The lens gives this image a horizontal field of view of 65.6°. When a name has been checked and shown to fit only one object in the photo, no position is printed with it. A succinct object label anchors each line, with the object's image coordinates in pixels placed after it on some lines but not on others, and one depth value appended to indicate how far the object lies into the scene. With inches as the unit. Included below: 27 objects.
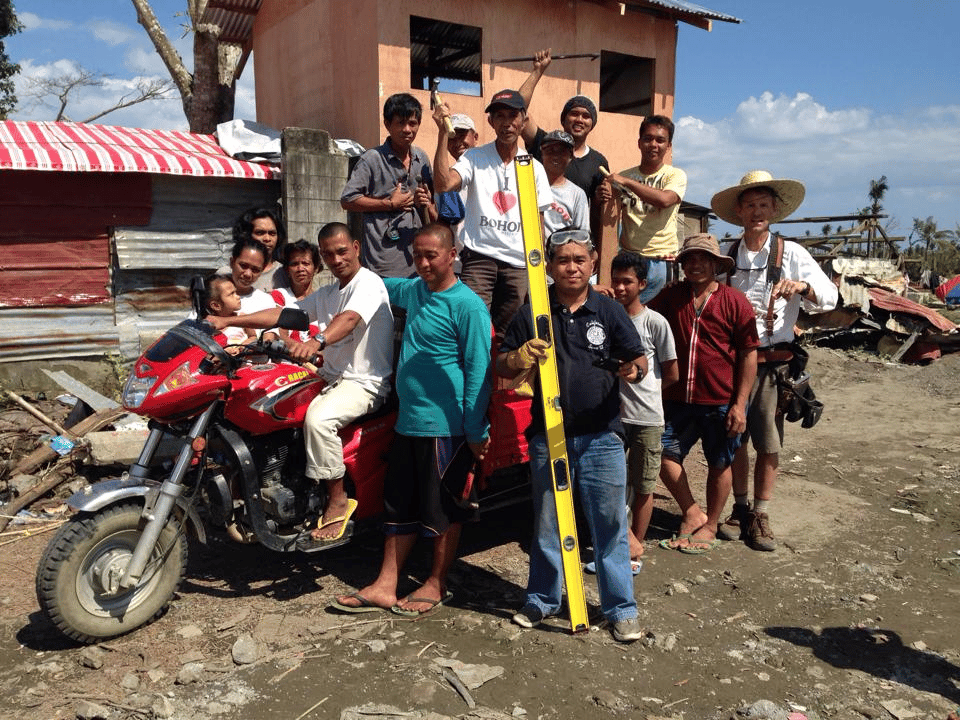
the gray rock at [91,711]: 114.2
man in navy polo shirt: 140.3
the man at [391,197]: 196.5
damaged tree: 491.4
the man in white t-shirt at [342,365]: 148.3
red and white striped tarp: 315.0
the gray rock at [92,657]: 128.3
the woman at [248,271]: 174.6
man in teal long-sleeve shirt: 145.7
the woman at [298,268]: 184.7
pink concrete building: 412.2
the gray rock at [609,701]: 119.3
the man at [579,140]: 208.4
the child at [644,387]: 168.4
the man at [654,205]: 203.2
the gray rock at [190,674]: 124.5
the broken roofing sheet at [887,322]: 567.5
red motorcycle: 131.8
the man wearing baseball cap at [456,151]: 180.7
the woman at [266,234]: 187.3
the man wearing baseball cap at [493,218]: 187.0
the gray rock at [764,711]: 116.8
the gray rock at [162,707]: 115.5
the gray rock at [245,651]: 131.2
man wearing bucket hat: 176.4
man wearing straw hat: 185.6
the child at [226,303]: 161.3
